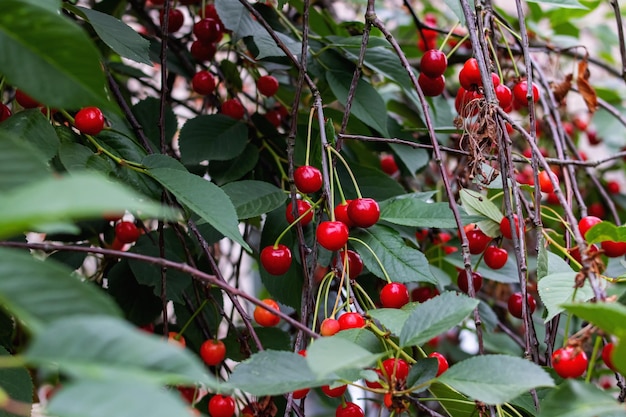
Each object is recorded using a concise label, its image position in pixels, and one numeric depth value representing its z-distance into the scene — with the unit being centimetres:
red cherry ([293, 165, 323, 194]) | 77
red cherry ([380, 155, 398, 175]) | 133
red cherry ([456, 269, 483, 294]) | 88
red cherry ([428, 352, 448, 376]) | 63
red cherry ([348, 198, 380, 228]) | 74
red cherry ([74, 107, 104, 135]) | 73
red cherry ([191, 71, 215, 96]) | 105
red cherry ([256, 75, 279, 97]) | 106
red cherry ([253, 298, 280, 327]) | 84
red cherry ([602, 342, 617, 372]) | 58
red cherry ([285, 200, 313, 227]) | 81
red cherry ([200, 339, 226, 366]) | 82
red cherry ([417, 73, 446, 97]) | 92
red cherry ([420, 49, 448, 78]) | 89
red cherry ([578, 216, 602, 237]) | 76
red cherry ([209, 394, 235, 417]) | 78
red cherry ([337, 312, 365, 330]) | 63
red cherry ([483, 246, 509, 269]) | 88
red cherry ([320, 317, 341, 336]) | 63
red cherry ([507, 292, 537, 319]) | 88
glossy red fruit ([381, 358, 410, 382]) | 60
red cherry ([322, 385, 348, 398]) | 61
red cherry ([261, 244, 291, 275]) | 78
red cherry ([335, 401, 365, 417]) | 66
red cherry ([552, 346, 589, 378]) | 58
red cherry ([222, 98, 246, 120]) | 105
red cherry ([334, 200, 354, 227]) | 76
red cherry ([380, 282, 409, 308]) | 70
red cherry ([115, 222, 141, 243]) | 97
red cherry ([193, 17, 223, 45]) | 104
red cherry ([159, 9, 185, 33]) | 117
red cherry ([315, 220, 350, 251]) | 70
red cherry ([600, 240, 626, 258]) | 75
